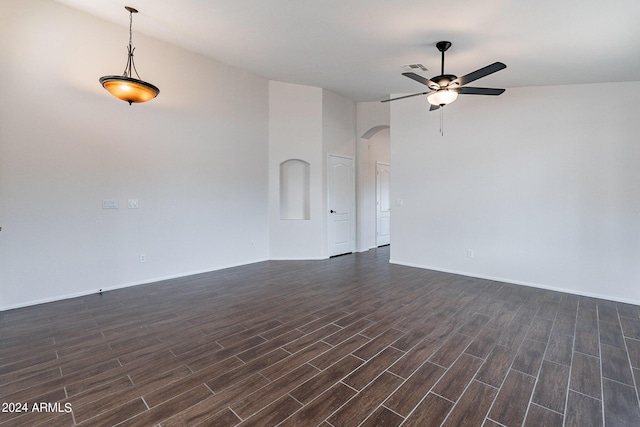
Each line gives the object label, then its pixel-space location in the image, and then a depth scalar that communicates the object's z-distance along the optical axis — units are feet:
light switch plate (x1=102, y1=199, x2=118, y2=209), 12.62
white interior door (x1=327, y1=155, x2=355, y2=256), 20.61
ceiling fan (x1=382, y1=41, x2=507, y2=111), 9.96
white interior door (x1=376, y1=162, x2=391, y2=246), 25.76
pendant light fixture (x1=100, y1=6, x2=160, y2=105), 10.30
